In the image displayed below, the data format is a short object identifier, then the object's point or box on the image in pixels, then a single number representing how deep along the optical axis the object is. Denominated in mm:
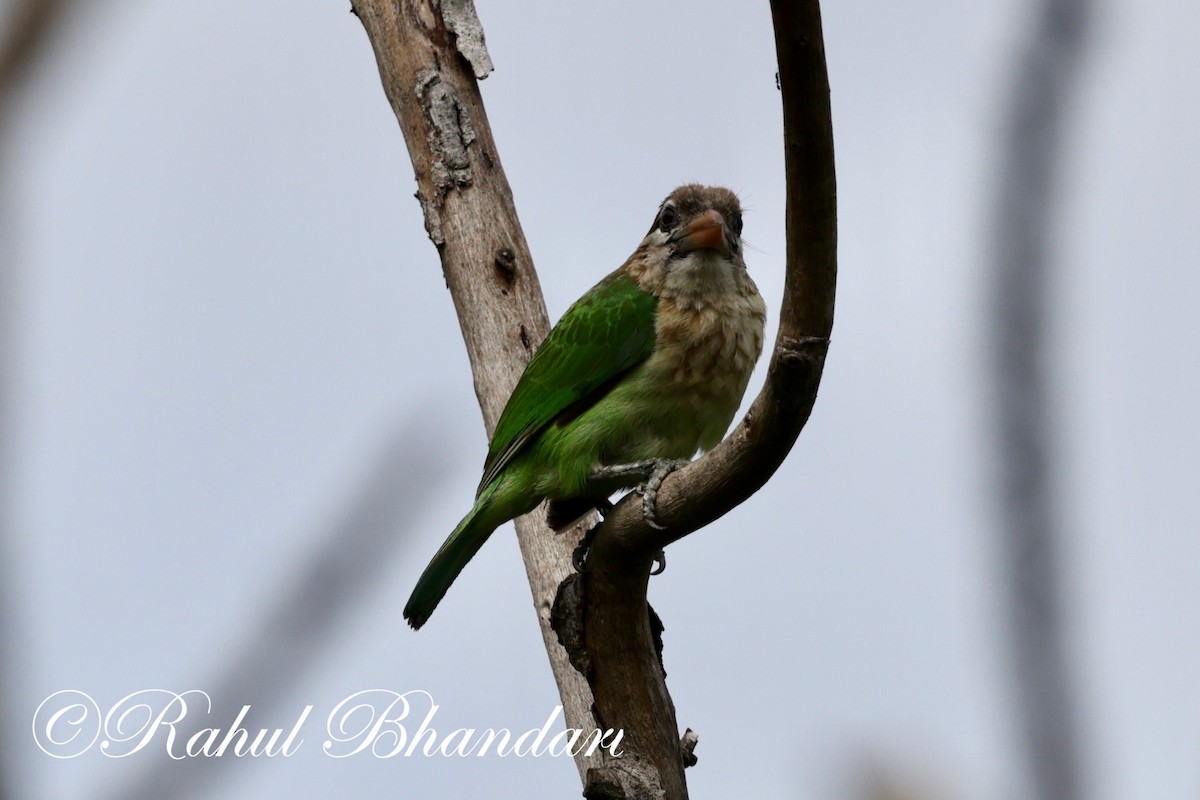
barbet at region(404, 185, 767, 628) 9273
